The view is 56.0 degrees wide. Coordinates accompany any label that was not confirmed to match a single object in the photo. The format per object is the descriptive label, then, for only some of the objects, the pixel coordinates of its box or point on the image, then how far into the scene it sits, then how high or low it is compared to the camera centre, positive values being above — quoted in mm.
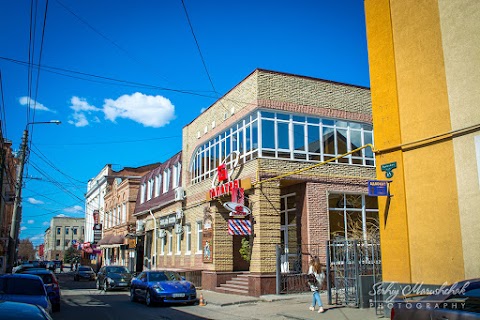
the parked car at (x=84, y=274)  38812 -2275
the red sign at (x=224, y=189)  20578 +2670
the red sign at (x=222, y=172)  22031 +3551
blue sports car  16609 -1574
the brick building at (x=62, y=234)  114656 +3403
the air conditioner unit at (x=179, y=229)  27862 +1039
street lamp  24275 +2650
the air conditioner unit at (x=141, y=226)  36562 +1631
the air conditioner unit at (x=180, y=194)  27453 +3135
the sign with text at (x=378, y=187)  11984 +1485
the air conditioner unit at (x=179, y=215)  27647 +1888
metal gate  13398 -928
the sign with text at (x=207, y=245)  22341 +33
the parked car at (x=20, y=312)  5016 -731
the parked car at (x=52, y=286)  14648 -1248
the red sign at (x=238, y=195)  19766 +2178
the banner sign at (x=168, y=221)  29000 +1666
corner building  19328 +3300
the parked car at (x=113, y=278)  24797 -1712
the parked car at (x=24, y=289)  10595 -991
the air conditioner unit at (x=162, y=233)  31102 +893
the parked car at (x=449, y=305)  6617 -955
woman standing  13352 -1037
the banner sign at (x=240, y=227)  19344 +773
